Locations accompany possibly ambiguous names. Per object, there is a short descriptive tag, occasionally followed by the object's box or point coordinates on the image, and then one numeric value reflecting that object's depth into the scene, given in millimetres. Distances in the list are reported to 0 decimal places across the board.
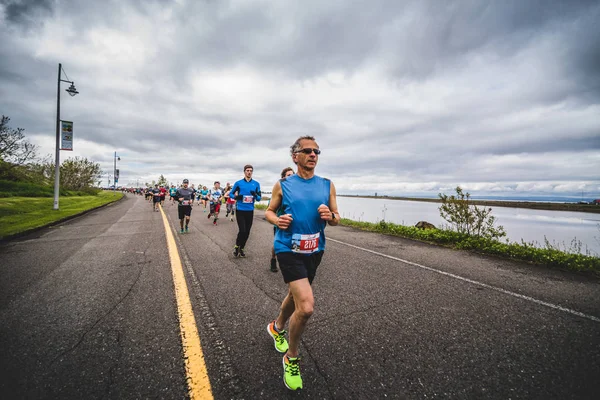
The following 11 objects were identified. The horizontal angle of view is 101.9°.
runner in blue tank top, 2000
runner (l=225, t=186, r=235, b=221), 14368
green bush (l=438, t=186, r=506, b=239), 7996
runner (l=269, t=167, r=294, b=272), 4777
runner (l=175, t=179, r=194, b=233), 9109
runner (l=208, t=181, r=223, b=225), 12297
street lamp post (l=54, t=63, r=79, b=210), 15715
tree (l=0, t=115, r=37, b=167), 20359
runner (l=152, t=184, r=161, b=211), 19636
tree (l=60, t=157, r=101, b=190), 39281
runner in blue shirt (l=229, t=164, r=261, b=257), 5777
